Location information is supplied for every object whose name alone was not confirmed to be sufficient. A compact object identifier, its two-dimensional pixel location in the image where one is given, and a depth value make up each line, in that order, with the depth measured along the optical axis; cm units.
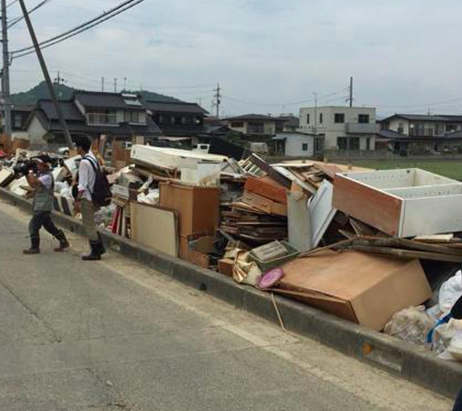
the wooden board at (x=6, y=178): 2136
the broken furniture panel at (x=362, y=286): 598
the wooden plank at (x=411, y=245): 633
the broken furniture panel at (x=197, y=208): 879
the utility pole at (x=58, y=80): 10494
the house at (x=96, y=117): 7219
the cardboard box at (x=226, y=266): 791
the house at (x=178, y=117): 8175
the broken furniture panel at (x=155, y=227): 927
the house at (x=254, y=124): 10069
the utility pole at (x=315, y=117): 9734
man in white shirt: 980
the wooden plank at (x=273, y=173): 842
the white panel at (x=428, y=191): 755
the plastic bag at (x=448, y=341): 480
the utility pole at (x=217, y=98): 13200
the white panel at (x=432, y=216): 660
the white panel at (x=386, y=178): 809
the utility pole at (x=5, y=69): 3444
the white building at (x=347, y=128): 9356
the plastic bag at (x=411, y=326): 557
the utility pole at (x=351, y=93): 11794
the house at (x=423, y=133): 10106
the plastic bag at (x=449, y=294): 561
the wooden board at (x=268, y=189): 812
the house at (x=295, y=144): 8406
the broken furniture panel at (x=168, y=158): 1059
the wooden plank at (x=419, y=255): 635
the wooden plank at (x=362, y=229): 716
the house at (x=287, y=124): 10555
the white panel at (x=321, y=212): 772
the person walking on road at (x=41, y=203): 1059
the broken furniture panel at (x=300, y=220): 771
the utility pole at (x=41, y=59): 2629
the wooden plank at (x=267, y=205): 812
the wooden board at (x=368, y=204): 663
